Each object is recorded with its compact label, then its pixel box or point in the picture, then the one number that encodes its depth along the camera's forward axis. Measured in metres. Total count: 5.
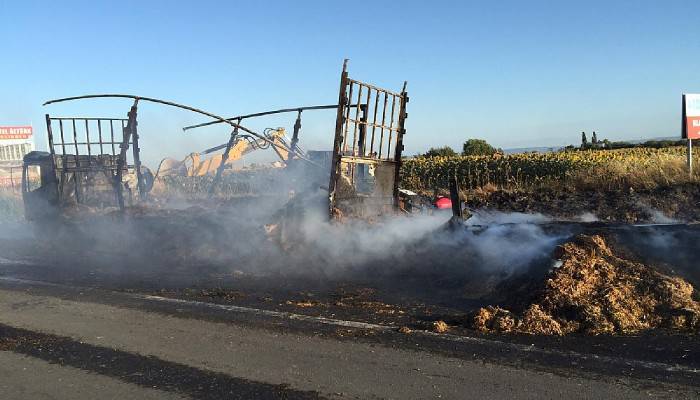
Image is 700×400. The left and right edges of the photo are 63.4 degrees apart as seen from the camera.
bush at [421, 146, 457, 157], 34.79
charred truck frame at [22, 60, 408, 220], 10.41
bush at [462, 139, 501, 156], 35.66
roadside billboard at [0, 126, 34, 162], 61.44
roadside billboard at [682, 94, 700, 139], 16.11
